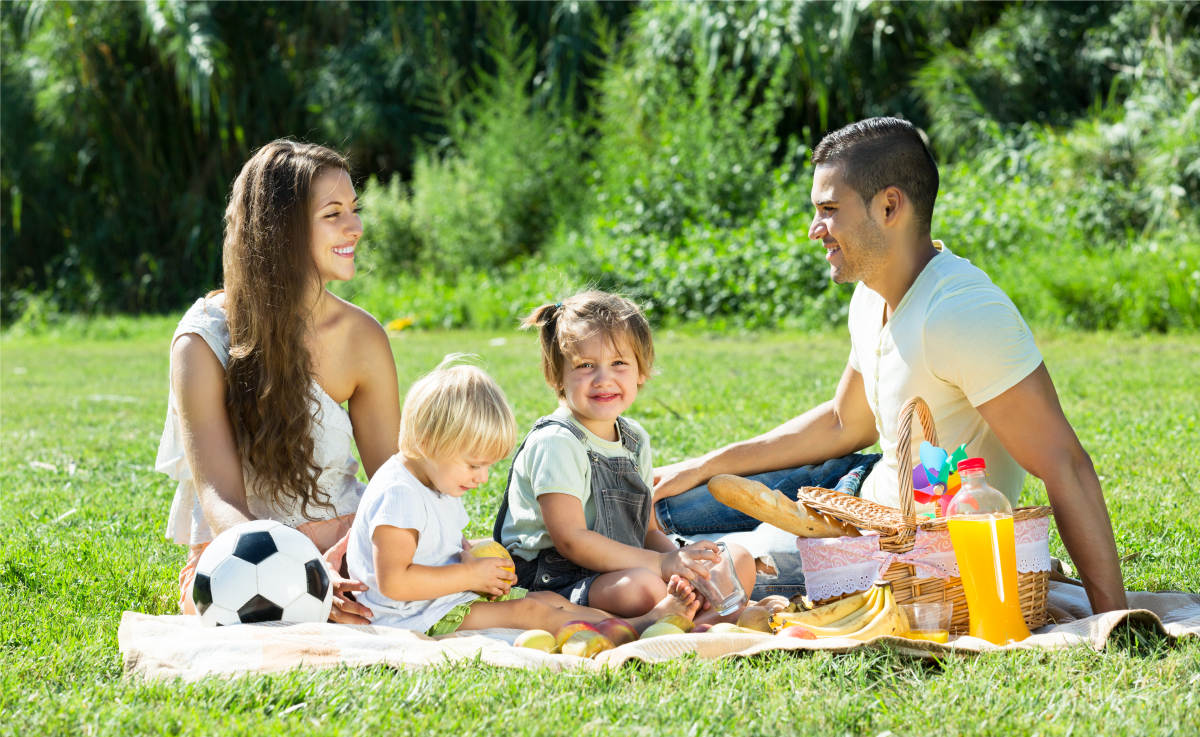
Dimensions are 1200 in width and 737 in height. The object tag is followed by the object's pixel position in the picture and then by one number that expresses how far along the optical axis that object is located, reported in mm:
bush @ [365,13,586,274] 14453
